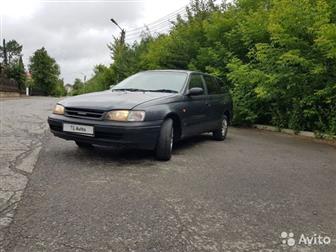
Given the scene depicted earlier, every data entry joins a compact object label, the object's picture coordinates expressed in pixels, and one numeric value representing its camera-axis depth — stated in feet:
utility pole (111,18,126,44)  110.01
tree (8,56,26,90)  172.86
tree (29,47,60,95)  244.36
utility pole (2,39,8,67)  188.07
